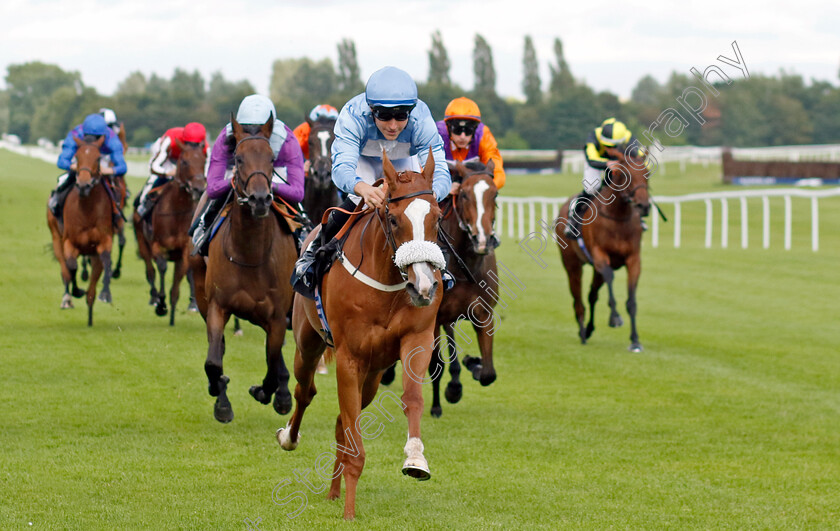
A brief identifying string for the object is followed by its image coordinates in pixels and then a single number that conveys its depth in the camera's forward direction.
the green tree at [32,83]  139.00
